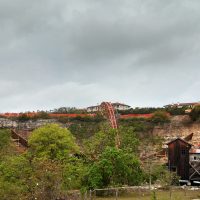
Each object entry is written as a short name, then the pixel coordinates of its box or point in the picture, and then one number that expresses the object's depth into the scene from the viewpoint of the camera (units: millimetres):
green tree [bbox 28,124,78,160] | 42625
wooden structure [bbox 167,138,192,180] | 42869
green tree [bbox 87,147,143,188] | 34469
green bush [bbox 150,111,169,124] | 73938
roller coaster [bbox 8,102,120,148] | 59856
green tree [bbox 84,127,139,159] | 43812
